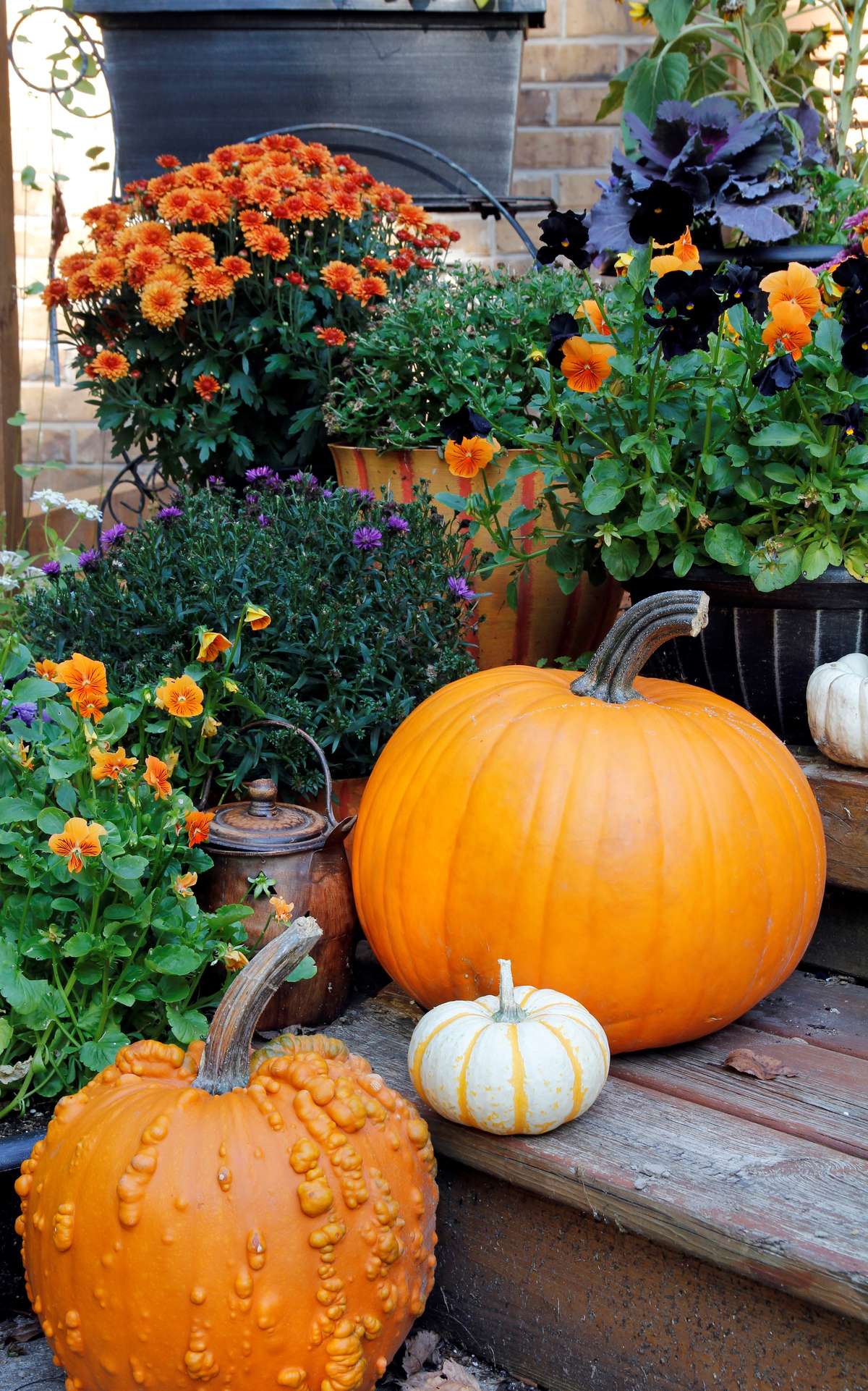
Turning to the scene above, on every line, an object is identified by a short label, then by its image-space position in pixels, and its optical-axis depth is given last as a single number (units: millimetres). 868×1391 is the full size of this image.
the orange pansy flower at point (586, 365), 1714
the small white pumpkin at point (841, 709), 1786
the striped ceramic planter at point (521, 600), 2318
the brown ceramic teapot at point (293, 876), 1621
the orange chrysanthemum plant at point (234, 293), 2629
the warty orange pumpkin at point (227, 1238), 1151
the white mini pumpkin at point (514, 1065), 1311
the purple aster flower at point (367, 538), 1955
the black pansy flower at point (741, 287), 1774
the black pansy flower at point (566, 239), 1857
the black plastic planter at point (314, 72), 3094
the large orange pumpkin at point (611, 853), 1475
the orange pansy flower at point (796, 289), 1640
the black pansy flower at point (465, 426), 1888
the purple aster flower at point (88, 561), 1986
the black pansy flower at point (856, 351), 1630
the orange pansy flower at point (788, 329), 1568
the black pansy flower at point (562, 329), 1776
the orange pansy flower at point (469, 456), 1926
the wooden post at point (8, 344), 3434
